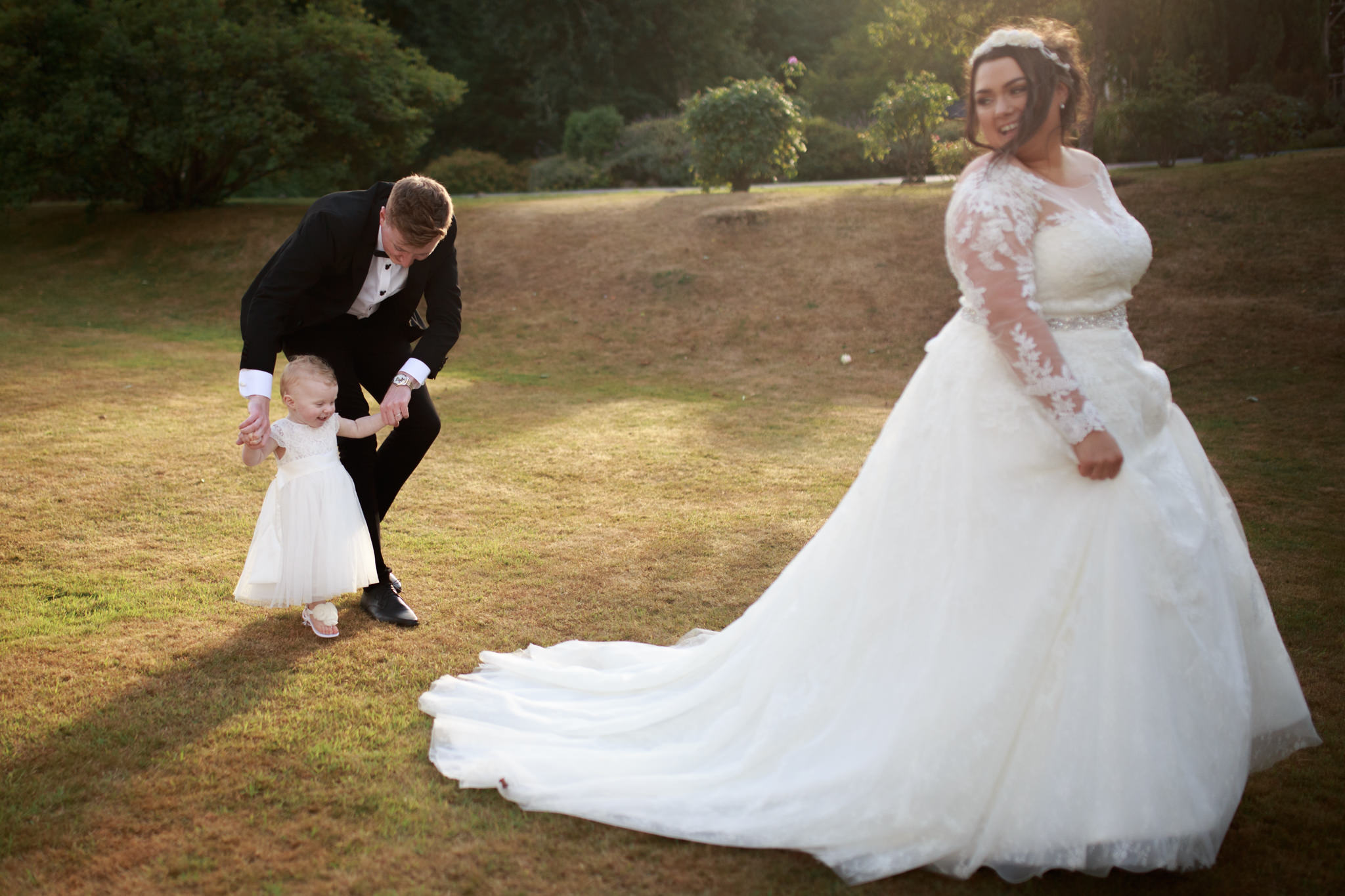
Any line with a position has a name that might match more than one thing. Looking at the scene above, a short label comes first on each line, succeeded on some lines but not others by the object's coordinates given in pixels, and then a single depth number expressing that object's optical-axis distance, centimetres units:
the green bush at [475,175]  2395
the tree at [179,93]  1430
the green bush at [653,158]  2300
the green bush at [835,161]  2327
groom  339
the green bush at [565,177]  2358
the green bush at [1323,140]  1759
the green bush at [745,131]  1508
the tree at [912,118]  1580
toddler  356
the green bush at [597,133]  2486
